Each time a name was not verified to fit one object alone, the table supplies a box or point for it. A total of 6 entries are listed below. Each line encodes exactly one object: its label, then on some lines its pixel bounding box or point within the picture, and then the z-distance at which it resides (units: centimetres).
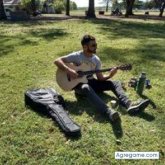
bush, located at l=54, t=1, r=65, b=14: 2734
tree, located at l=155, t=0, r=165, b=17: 2101
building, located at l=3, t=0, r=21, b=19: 3131
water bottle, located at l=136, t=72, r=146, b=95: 324
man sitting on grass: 268
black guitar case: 241
